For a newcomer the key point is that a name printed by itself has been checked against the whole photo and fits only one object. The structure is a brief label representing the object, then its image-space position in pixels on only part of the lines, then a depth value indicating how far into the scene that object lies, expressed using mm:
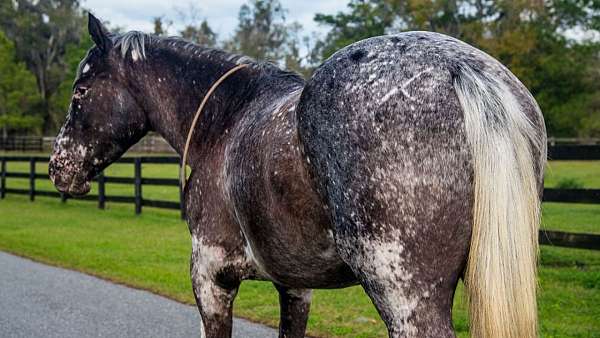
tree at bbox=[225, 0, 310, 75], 55394
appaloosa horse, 1832
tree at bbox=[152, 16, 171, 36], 47959
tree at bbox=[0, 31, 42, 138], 44469
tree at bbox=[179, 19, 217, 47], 48875
